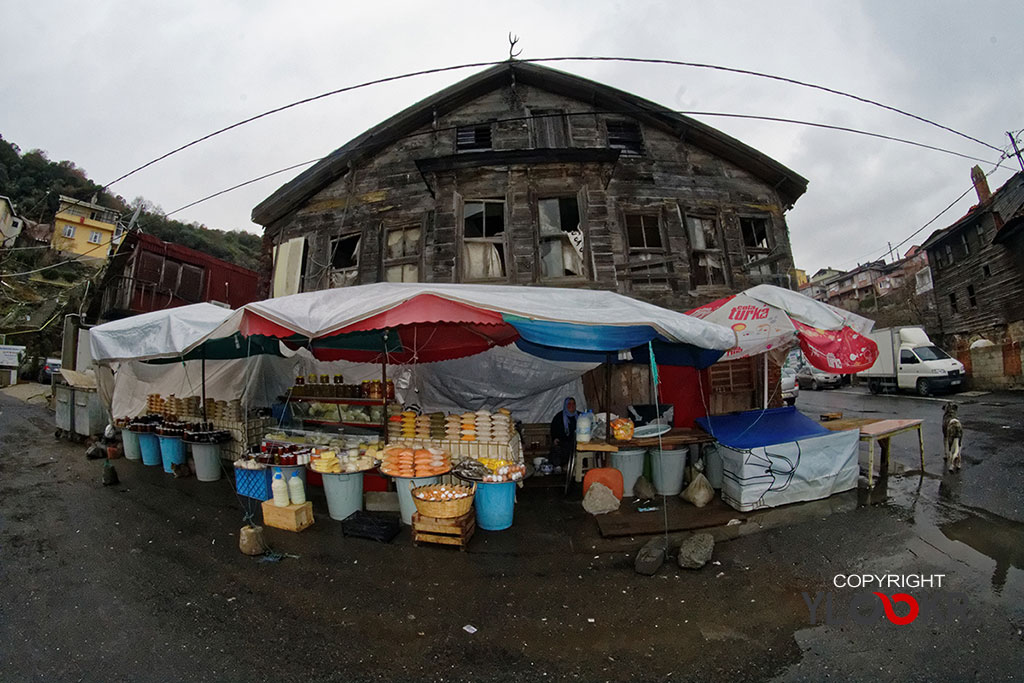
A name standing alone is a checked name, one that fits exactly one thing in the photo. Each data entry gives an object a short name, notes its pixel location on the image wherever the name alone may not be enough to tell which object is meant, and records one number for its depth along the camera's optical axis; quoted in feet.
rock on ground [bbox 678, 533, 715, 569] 15.19
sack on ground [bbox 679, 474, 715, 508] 21.58
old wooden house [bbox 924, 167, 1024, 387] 67.10
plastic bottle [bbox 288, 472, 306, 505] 19.71
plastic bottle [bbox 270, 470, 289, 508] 19.67
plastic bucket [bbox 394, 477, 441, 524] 19.29
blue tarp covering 20.90
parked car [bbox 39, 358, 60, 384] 78.54
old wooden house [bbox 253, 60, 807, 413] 34.01
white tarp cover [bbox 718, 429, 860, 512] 20.33
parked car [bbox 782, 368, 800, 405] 50.72
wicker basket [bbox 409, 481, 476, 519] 17.34
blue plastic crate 22.41
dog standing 24.90
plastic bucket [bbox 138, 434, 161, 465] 31.24
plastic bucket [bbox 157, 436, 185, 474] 28.94
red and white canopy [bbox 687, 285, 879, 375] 22.31
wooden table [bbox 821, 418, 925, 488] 22.33
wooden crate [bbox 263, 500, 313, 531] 19.08
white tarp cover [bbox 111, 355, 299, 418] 33.27
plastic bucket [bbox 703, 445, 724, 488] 22.93
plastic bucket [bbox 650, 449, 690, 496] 22.81
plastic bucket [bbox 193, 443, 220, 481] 26.91
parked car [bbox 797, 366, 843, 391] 84.48
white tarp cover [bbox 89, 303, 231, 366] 24.30
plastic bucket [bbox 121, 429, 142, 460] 33.01
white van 62.03
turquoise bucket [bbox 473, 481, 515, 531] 18.90
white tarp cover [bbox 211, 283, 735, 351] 17.44
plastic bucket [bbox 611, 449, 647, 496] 23.38
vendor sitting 27.50
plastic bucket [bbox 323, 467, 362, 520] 20.25
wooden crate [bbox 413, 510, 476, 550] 17.04
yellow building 130.93
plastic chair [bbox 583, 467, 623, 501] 22.21
